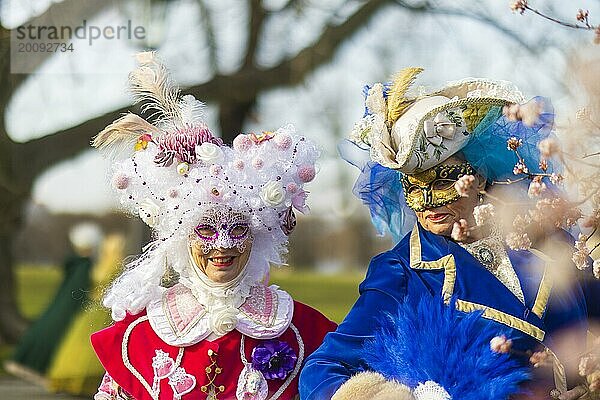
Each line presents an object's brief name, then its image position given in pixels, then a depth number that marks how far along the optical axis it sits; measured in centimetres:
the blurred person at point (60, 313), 1379
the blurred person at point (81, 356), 1291
